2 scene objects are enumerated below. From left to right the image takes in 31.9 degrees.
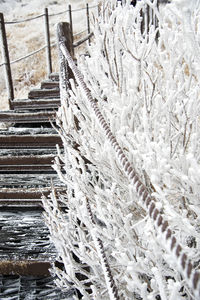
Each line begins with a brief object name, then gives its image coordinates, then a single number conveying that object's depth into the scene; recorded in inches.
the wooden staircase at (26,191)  80.6
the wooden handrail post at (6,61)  176.2
